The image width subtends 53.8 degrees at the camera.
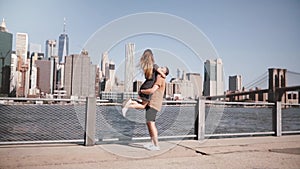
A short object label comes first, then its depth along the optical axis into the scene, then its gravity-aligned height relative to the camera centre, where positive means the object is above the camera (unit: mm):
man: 5074 -208
